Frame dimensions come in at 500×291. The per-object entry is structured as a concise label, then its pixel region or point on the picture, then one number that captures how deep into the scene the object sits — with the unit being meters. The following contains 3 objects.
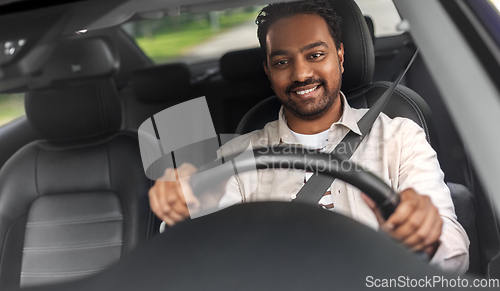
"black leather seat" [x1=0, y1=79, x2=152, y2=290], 1.14
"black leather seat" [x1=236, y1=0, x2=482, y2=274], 1.04
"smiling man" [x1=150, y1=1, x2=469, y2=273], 0.80
